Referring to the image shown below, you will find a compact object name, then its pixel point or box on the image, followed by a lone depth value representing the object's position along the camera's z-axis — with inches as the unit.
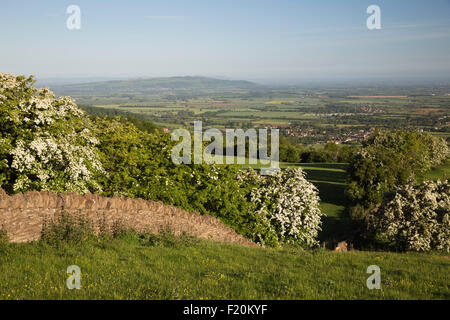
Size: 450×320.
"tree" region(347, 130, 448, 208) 1200.2
